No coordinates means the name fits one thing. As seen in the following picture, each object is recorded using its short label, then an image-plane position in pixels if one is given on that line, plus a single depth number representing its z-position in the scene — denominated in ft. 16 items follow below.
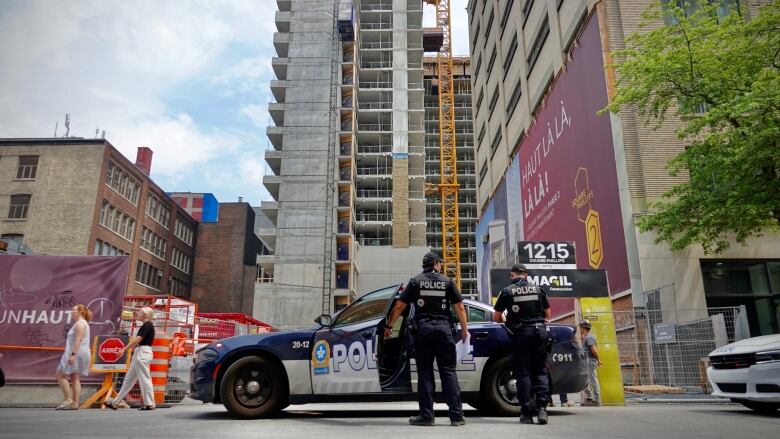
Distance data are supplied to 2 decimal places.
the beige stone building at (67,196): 124.88
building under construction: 166.40
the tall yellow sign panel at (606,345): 32.50
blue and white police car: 22.26
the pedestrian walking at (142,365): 28.74
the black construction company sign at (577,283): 36.47
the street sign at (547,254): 40.01
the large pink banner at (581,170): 59.11
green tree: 38.40
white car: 22.81
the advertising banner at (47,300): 35.40
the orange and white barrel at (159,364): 33.50
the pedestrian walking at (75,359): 29.09
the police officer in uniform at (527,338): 19.94
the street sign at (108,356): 32.76
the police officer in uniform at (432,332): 18.70
